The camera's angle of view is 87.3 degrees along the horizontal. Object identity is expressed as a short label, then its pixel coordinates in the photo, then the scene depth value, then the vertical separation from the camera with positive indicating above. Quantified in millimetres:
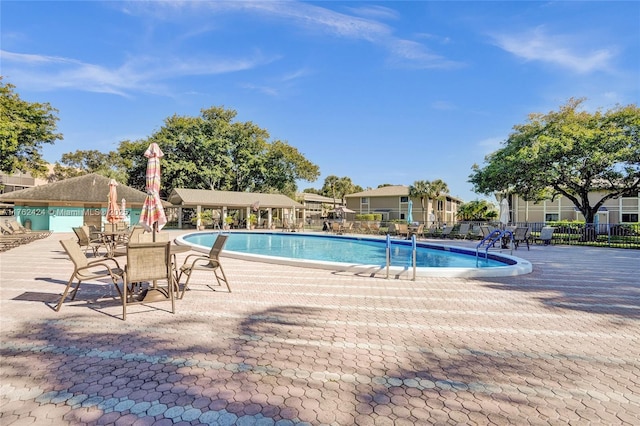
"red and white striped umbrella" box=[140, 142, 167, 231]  6238 +349
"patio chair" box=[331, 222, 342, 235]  24594 -553
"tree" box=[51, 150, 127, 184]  47219 +8062
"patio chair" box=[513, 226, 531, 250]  14463 -664
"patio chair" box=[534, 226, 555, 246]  16578 -755
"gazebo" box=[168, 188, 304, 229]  29562 +1541
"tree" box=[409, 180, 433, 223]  43469 +3981
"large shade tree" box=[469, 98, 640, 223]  18734 +3561
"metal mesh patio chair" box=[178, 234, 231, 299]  6117 -696
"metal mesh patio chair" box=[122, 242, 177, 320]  4598 -645
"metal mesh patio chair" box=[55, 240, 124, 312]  4973 -690
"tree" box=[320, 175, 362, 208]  58219 +6071
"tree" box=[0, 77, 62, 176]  25478 +7311
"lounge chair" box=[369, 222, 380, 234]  23675 -593
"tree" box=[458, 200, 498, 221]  55219 +1679
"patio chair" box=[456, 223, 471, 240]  20469 -691
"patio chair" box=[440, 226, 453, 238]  21297 -783
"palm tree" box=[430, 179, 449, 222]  42938 +4088
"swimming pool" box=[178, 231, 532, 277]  8133 -1367
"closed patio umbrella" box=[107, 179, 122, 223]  12367 +435
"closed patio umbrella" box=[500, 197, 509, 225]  13680 +361
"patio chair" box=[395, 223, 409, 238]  19250 -597
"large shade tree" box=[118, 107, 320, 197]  37562 +7467
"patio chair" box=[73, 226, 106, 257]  9586 -507
